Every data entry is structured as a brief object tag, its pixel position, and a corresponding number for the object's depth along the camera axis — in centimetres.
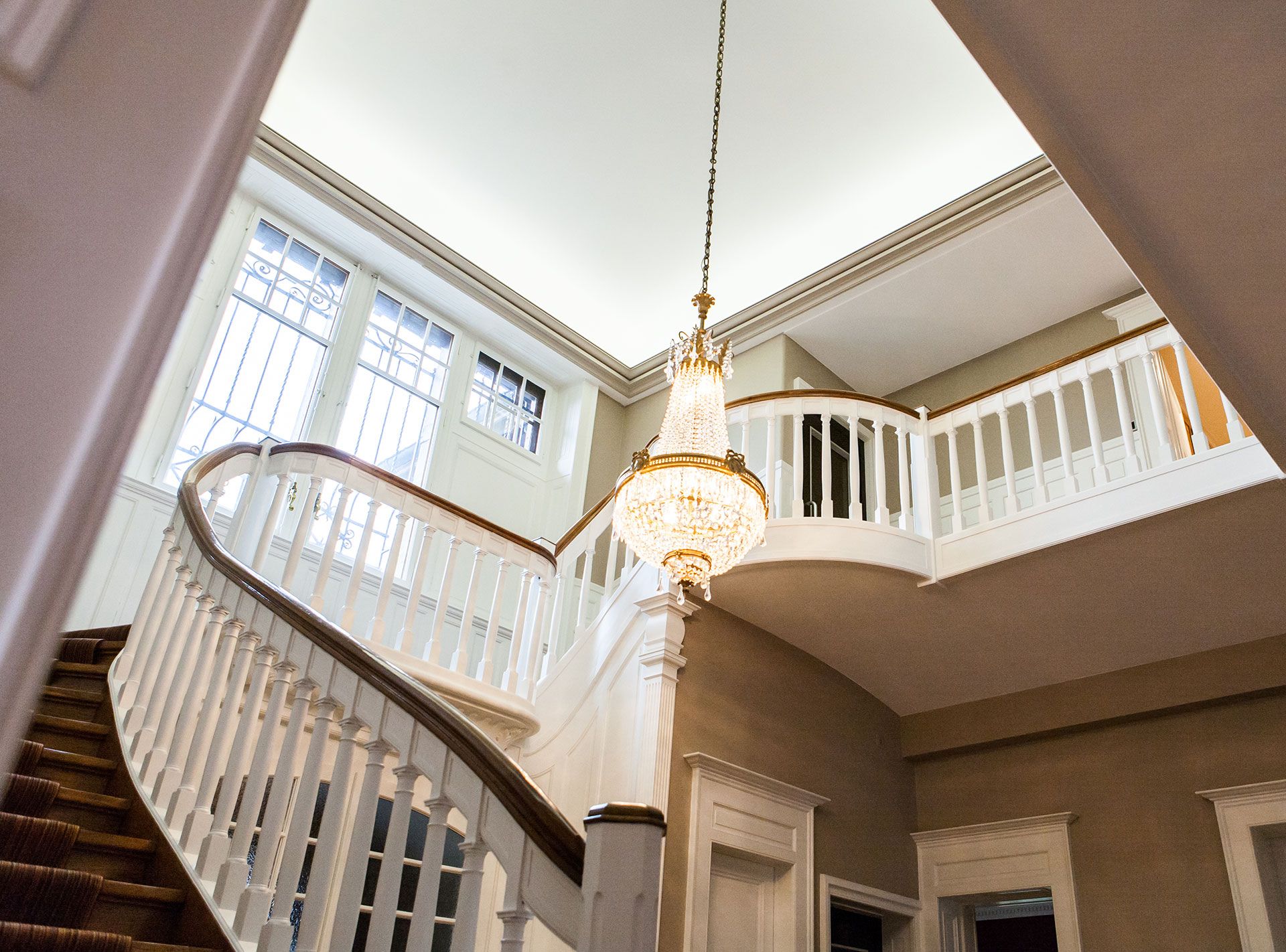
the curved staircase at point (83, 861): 233
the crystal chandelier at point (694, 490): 396
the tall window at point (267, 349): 660
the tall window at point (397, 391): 752
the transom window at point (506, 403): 847
